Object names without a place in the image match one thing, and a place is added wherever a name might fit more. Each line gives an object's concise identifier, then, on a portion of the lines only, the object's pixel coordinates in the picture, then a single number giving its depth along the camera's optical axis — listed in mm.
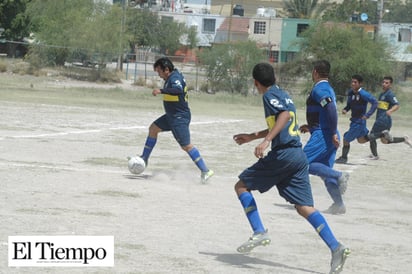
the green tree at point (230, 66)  45766
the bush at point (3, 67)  47738
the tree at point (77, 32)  51188
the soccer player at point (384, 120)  19000
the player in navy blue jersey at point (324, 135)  10977
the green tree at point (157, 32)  87000
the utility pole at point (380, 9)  53125
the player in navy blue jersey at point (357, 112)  17328
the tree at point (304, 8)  100250
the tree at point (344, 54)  43719
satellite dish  50031
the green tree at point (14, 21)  62500
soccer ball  13575
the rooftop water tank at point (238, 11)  99312
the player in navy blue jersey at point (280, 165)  8094
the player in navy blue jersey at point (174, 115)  13219
